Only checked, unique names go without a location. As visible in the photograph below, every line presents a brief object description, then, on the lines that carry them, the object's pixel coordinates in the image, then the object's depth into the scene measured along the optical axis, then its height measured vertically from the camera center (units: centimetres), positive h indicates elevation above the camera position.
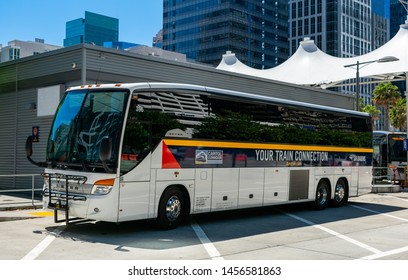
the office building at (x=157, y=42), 18125 +4272
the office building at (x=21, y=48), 12294 +2559
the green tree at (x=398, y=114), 6291 +533
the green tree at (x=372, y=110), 7138 +655
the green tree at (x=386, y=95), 6397 +786
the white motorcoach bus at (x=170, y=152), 1066 +1
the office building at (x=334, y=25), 13862 +3774
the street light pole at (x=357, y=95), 2961 +360
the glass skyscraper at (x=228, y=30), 12731 +3332
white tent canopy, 3531 +736
